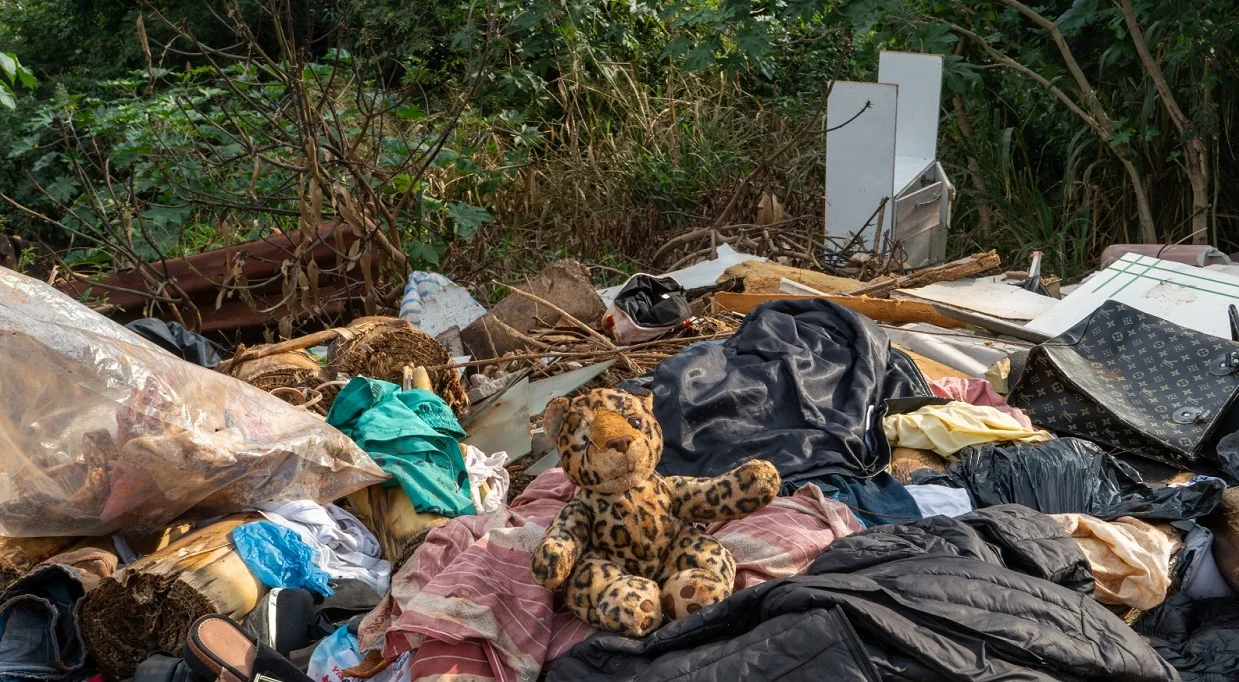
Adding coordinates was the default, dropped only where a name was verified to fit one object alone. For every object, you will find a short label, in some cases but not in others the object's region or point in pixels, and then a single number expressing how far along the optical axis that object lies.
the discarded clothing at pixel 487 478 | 3.50
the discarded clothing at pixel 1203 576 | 2.72
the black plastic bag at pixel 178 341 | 4.14
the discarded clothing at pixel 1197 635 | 2.53
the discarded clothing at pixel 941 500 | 2.99
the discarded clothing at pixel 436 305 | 5.02
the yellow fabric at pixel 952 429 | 3.29
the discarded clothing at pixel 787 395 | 3.23
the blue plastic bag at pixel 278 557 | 2.85
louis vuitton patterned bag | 3.29
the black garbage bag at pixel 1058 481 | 2.94
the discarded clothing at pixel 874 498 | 2.94
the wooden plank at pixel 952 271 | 5.06
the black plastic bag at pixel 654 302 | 4.50
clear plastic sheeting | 2.86
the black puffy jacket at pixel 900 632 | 1.94
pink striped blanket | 2.33
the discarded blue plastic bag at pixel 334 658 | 2.53
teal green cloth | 3.30
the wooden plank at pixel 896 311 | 4.57
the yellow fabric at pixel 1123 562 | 2.54
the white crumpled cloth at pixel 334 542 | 3.04
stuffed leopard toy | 2.21
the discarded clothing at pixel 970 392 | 3.69
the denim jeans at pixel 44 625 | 2.65
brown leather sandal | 2.23
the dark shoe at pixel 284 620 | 2.62
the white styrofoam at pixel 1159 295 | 4.09
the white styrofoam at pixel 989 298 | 4.59
